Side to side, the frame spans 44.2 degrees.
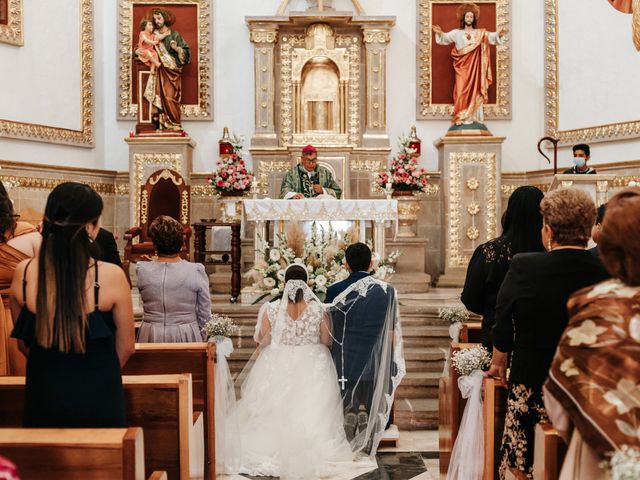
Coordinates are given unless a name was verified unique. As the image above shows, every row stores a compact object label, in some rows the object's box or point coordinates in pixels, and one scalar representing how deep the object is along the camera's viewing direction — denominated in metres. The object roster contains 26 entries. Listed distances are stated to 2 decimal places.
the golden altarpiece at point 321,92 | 12.09
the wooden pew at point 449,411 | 4.37
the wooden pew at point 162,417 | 3.39
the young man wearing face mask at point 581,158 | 8.94
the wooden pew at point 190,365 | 4.29
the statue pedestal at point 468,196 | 11.71
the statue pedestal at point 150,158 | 11.66
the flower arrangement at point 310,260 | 6.73
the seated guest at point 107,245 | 4.61
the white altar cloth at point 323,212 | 9.30
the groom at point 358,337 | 5.34
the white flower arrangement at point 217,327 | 4.80
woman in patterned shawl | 2.01
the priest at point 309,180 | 9.99
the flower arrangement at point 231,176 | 10.78
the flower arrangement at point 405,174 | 11.09
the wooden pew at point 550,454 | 2.62
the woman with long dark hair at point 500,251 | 3.63
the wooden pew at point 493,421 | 3.53
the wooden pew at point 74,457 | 2.43
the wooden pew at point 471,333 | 5.02
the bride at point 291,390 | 5.11
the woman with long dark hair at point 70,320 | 2.71
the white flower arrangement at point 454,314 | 5.20
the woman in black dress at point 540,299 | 3.05
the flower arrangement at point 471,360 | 3.80
